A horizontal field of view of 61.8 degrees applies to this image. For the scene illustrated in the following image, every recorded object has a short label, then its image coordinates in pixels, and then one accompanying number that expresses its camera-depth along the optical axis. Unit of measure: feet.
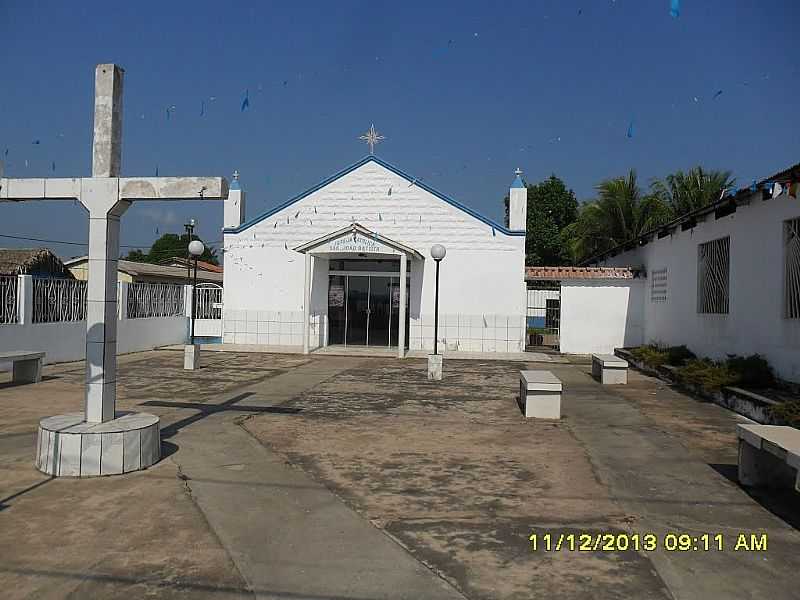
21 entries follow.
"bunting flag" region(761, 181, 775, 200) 34.41
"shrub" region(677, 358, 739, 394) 35.63
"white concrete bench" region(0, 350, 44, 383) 39.58
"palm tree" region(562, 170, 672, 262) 95.50
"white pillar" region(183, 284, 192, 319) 73.31
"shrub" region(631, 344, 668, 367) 49.37
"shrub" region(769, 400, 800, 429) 25.61
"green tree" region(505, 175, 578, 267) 140.05
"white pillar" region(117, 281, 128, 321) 59.06
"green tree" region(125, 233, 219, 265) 255.50
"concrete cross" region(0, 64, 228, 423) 20.81
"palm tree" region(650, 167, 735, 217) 92.68
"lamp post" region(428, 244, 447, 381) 44.88
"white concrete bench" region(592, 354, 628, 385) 43.78
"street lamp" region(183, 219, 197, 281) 69.10
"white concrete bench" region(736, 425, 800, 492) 19.31
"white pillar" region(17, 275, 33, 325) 45.52
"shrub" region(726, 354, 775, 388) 34.14
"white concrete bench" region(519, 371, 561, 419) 30.45
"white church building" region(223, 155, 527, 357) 66.49
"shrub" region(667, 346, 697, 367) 47.75
